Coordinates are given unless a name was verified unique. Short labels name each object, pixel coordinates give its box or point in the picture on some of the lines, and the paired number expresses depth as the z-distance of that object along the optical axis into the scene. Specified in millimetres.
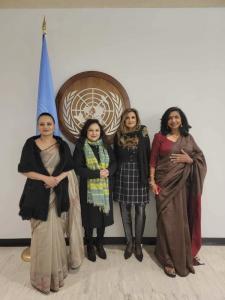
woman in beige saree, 2088
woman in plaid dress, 2562
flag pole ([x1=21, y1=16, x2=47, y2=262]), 2553
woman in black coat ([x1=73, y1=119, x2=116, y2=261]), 2500
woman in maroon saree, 2376
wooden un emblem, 2773
